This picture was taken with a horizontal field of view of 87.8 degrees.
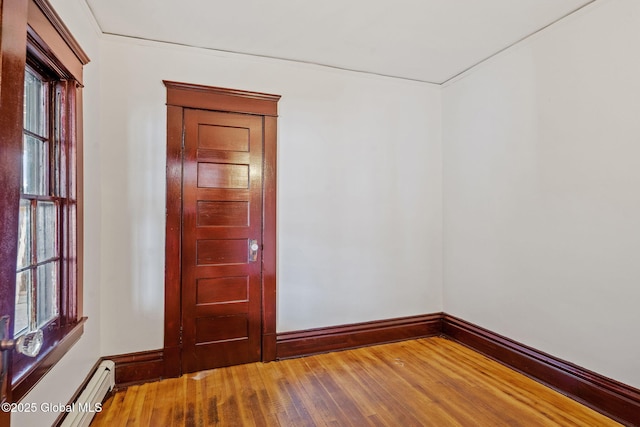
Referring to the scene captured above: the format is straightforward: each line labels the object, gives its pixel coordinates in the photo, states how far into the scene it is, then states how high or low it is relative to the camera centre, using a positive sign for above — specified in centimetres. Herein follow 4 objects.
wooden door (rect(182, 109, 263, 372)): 277 -23
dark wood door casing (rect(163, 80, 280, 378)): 270 +12
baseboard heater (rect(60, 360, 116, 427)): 188 -117
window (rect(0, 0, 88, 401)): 160 +8
